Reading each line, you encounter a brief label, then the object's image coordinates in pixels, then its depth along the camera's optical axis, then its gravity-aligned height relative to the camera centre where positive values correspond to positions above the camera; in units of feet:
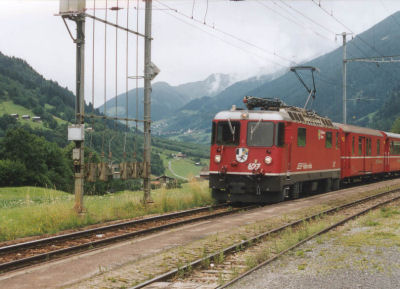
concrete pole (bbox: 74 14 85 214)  44.13 +5.35
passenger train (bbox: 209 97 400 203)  54.90 +1.06
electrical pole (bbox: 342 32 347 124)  113.78 +21.53
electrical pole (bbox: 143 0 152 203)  53.31 +6.21
